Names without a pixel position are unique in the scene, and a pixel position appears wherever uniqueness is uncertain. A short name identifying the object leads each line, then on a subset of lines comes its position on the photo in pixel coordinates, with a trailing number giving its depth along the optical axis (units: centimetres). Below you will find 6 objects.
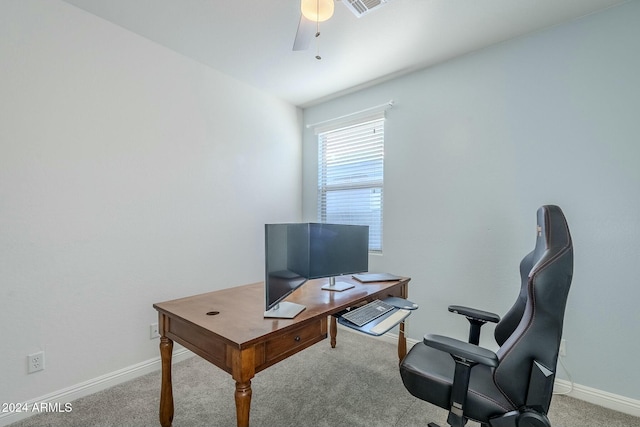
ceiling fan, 143
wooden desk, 116
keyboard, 159
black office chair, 107
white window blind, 296
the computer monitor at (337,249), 196
